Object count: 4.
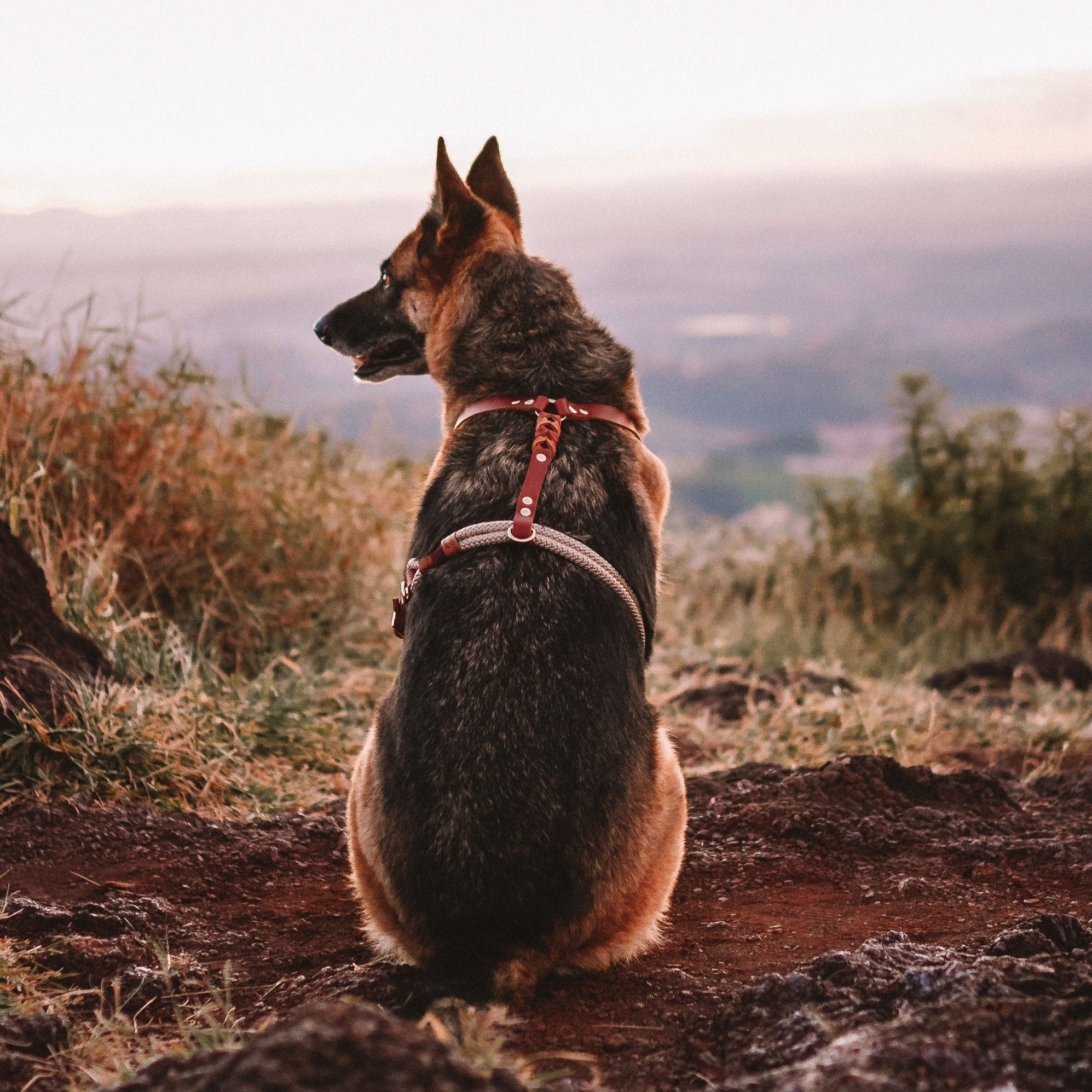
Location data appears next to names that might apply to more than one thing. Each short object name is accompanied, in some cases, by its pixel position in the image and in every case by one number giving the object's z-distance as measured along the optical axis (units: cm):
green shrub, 1020
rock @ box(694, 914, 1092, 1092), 205
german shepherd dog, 289
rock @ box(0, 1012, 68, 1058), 270
